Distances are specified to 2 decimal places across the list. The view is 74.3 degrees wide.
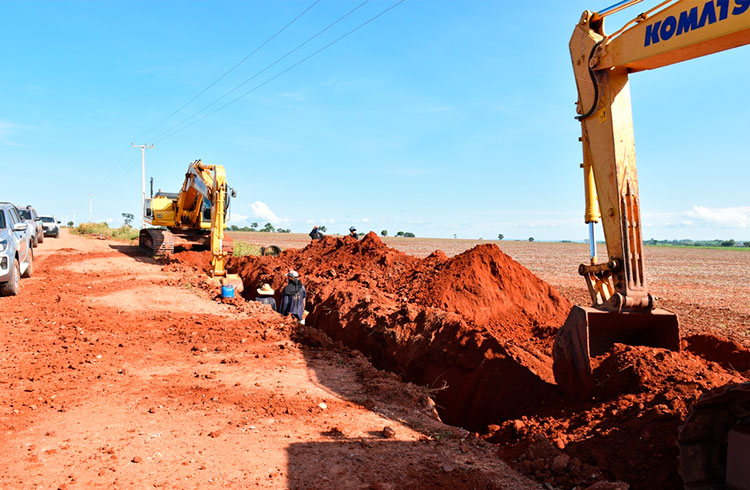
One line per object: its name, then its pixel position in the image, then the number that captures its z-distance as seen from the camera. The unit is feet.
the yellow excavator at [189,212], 52.58
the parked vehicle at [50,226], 111.14
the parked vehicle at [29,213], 74.67
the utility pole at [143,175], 142.61
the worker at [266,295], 37.14
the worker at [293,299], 33.14
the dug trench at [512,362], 13.29
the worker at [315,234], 69.56
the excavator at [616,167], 15.48
